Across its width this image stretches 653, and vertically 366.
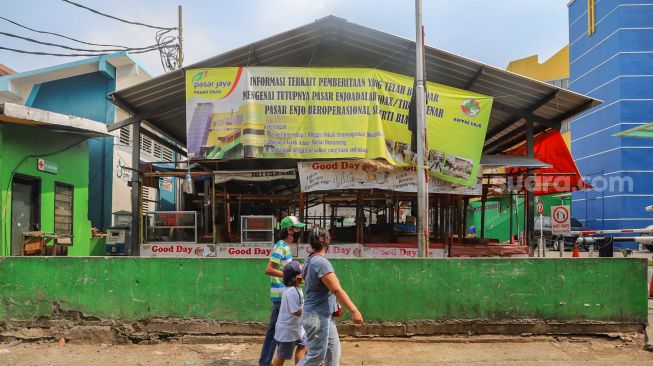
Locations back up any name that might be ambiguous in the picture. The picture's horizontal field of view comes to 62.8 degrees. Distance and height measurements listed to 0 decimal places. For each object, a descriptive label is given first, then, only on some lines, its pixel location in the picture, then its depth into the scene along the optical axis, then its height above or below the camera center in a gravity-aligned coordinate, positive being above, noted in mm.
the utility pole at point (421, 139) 8797 +1210
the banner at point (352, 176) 11547 +721
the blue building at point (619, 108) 26406 +5138
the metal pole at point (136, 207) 12508 +67
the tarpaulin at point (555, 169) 13836 +1064
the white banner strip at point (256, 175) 12203 +796
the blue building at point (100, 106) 16469 +3299
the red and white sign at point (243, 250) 12195 -921
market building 11242 +1930
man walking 5454 -588
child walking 5023 -1003
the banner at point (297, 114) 11125 +2011
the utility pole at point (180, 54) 20750 +6041
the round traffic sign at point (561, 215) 14875 -164
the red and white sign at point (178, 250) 12289 -924
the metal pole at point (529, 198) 13008 +275
